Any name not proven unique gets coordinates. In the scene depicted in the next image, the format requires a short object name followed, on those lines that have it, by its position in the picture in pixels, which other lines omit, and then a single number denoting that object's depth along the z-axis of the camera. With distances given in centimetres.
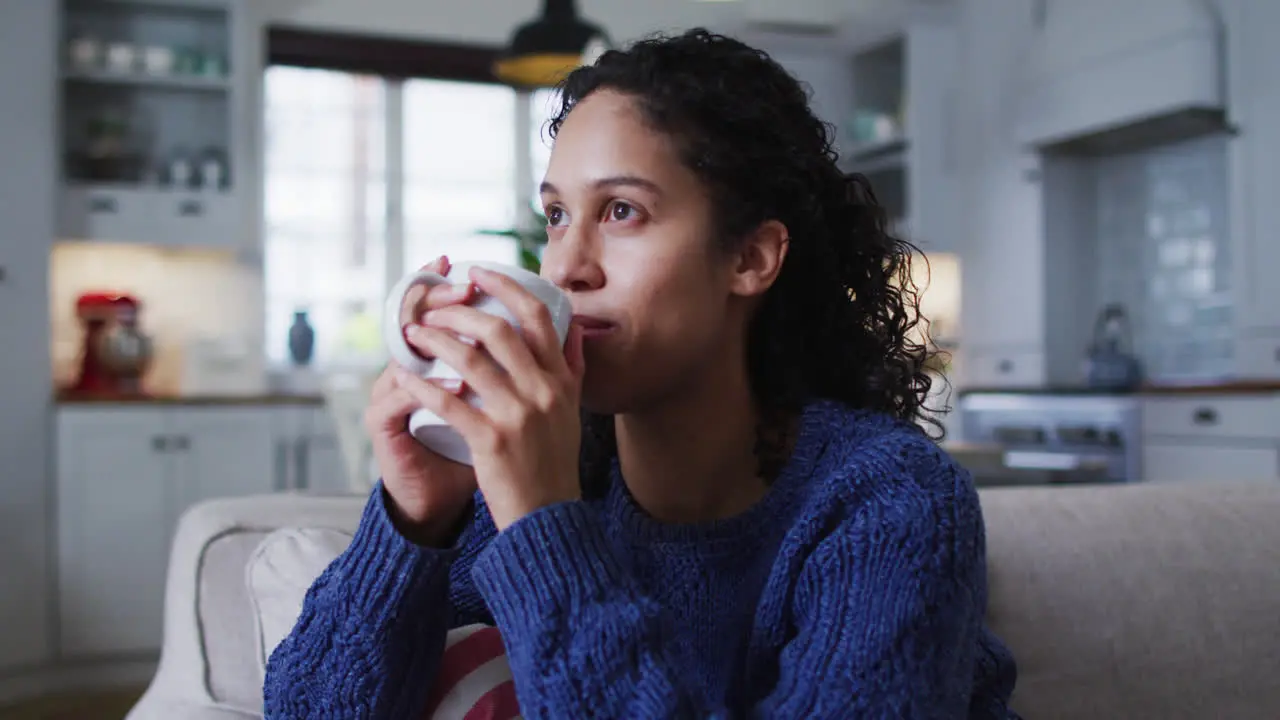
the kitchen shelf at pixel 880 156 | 546
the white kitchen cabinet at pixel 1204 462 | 349
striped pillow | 82
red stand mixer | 434
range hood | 410
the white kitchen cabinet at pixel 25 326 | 390
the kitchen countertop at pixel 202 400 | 409
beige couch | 111
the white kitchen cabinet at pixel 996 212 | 491
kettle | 431
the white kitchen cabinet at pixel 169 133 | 440
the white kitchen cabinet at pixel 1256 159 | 390
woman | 73
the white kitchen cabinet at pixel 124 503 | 404
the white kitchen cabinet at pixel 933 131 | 527
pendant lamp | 348
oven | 396
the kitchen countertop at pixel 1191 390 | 354
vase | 498
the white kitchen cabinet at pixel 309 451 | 439
